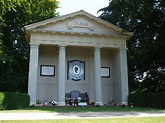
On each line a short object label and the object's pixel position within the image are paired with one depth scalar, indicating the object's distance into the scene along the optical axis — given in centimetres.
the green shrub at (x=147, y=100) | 1923
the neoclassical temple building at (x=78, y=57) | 2320
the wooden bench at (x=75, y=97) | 2450
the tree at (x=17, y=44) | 2688
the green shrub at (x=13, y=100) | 1762
